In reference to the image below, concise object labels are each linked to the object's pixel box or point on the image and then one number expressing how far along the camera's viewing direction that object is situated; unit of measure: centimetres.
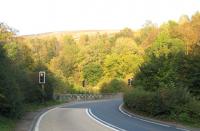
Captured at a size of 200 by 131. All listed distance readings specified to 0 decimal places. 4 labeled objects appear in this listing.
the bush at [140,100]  3840
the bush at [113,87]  11356
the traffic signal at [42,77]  5516
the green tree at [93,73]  13838
